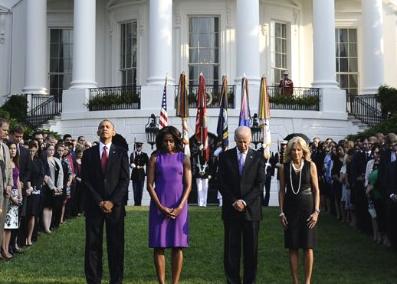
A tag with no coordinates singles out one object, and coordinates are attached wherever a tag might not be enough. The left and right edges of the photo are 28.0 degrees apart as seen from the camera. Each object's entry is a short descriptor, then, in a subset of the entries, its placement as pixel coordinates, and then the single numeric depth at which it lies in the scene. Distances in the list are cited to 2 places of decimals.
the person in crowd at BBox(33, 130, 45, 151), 16.52
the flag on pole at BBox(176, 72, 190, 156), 25.03
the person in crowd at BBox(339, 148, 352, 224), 17.77
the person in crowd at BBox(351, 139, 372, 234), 16.53
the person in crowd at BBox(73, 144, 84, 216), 19.07
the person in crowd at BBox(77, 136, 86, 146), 20.38
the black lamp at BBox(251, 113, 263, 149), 28.03
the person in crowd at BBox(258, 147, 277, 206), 24.67
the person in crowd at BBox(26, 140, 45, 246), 14.32
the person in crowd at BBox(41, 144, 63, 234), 16.36
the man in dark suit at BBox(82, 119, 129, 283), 10.25
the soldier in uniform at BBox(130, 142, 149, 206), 25.12
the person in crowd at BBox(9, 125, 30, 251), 13.05
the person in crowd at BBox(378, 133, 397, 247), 13.41
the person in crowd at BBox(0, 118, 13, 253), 10.49
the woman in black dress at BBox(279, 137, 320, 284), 10.28
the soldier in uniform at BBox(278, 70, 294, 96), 31.02
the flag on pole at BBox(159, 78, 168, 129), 25.53
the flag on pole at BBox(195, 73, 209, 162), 24.84
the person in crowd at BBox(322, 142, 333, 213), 20.25
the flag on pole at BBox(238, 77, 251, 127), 25.42
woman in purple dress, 10.02
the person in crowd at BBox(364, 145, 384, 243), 14.58
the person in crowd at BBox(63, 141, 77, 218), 18.11
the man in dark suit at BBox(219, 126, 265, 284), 10.30
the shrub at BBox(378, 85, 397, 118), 31.12
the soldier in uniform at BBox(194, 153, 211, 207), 23.95
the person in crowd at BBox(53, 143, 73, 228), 17.59
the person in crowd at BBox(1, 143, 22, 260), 12.59
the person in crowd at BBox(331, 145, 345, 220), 19.33
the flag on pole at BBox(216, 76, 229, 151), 24.20
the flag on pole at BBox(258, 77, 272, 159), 25.66
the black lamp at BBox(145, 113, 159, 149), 29.27
